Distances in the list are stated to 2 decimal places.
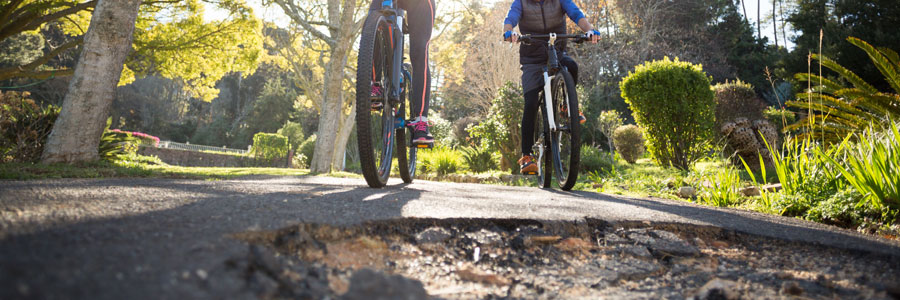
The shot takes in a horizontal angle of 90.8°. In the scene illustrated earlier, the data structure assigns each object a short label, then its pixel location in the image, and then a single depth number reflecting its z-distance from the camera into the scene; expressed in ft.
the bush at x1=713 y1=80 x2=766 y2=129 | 34.35
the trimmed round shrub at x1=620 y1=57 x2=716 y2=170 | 22.59
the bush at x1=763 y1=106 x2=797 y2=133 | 36.04
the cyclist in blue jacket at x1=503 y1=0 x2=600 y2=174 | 13.52
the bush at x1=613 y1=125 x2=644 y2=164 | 38.52
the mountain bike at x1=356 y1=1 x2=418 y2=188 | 8.75
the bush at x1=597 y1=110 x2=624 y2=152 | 41.14
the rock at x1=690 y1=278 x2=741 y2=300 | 3.74
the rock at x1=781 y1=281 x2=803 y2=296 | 3.97
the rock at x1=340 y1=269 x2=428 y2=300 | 2.69
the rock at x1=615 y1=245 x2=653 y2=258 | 5.26
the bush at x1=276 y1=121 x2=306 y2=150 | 93.81
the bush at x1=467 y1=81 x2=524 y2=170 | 29.63
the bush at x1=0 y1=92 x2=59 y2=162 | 18.61
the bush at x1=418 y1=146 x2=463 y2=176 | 33.71
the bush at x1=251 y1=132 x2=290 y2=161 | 85.30
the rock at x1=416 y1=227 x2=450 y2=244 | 4.93
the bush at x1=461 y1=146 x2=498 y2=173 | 33.19
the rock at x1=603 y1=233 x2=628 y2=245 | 5.79
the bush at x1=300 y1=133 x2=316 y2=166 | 71.89
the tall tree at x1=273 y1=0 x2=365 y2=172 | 34.12
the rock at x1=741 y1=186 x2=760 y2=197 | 13.57
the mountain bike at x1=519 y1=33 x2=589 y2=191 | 11.59
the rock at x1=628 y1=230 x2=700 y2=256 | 5.43
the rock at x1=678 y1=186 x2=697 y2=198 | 15.21
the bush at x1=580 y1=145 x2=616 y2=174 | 30.27
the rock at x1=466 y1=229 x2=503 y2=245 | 5.17
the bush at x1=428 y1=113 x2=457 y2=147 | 60.75
